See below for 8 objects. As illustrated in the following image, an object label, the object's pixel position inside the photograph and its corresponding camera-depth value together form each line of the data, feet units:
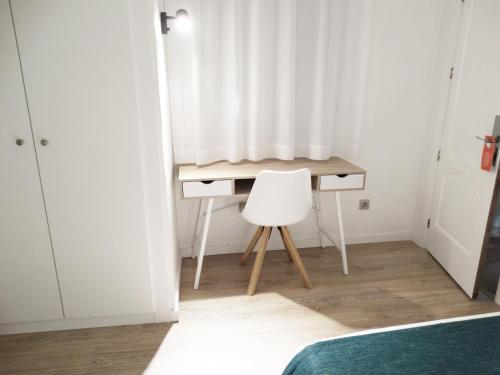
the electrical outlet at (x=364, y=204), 9.76
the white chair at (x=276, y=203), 6.97
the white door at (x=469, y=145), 7.06
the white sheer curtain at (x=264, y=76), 7.61
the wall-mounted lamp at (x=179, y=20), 6.54
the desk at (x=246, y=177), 7.32
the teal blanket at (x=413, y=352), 3.42
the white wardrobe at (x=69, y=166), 5.36
